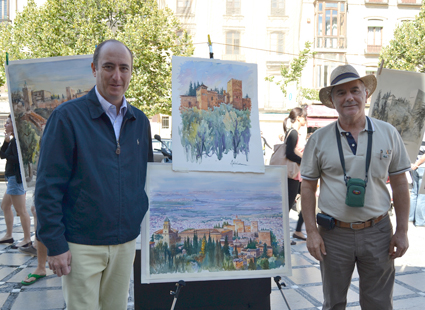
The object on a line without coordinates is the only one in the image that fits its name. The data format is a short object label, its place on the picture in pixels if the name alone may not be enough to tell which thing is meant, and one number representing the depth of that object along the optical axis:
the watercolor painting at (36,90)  2.79
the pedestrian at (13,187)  4.27
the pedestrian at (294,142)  4.44
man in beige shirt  2.01
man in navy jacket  1.60
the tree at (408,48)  15.80
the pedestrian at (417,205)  5.98
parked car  12.03
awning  18.30
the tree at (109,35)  13.73
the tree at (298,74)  21.56
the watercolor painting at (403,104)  3.04
